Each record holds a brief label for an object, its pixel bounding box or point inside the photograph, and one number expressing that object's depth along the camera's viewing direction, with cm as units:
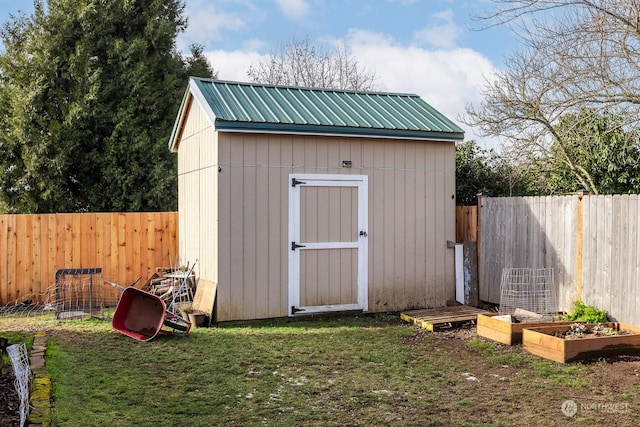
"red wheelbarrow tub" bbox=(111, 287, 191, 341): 732
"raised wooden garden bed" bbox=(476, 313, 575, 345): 679
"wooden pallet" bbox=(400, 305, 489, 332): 788
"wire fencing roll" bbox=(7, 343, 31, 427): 400
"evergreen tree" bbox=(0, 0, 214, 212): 1450
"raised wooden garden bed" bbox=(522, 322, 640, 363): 604
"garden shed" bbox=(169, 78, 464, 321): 798
